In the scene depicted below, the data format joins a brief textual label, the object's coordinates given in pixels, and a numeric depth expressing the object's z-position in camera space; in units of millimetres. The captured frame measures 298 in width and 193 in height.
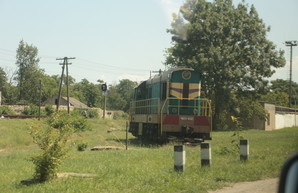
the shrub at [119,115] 87312
